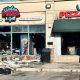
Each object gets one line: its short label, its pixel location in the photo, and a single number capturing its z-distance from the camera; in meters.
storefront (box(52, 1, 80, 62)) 17.62
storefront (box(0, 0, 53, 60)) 18.45
